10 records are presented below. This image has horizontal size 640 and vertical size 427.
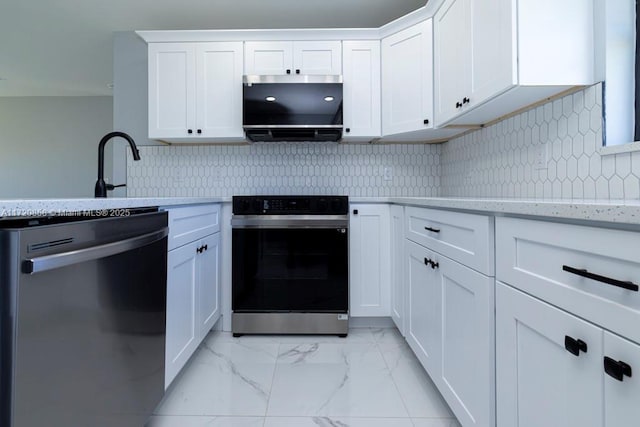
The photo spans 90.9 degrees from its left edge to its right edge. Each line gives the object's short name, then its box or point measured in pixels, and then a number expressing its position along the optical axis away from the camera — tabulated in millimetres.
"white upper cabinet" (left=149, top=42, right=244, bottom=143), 2340
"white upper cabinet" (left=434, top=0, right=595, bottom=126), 1244
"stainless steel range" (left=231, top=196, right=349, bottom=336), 2168
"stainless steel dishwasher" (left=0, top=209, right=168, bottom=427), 627
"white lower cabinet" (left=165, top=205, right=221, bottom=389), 1424
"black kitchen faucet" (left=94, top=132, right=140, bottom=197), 1452
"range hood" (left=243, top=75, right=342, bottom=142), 2240
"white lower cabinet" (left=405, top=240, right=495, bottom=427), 979
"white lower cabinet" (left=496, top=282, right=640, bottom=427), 555
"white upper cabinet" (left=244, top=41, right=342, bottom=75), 2336
